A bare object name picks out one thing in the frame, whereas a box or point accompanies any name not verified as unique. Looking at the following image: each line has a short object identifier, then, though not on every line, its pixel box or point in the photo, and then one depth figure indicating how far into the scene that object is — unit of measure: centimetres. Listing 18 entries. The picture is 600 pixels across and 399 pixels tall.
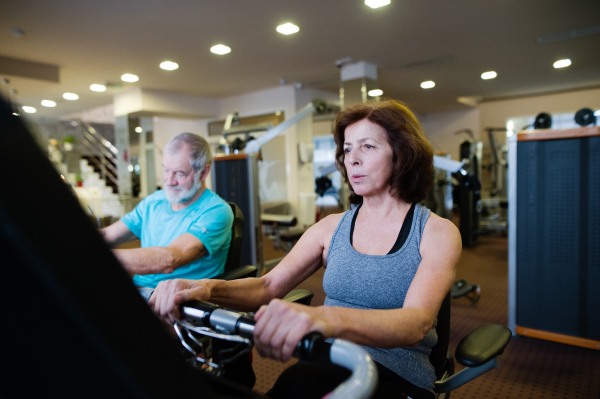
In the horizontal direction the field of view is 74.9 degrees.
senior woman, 83
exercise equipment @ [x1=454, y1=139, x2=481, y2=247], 553
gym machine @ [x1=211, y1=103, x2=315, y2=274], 392
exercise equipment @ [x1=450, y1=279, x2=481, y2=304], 323
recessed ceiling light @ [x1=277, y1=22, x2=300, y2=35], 407
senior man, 164
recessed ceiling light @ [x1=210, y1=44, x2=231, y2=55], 470
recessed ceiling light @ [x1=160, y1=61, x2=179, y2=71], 535
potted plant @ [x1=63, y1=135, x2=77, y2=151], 904
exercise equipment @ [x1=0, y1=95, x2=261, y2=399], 26
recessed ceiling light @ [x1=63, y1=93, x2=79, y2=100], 716
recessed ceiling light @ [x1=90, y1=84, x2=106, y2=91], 663
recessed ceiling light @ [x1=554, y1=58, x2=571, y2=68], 610
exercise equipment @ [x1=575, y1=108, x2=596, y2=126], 249
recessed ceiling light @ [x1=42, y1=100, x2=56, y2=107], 766
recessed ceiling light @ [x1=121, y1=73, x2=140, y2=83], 598
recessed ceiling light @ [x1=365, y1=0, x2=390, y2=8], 352
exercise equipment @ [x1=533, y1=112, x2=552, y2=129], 279
